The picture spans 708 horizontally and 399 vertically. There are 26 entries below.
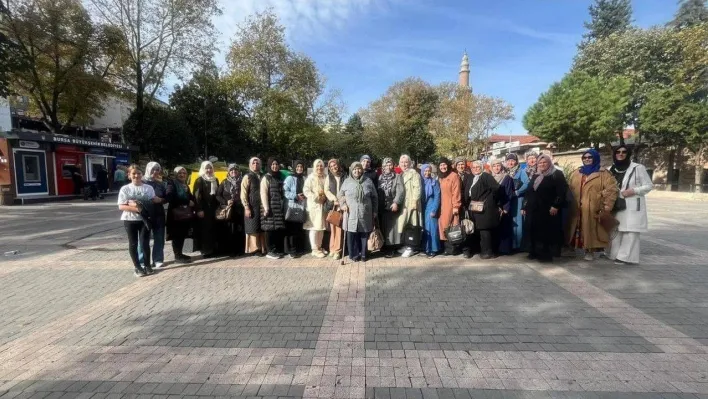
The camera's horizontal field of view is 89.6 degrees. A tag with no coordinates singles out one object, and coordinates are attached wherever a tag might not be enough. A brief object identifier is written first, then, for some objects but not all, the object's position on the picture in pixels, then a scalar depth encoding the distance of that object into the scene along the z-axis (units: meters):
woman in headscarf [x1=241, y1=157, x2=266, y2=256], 6.24
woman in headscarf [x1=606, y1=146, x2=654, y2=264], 5.75
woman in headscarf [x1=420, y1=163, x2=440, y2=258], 6.37
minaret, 73.31
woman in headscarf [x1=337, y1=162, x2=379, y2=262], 6.02
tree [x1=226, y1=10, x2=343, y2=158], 24.67
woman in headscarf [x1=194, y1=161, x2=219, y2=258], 6.38
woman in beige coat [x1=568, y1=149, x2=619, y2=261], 5.80
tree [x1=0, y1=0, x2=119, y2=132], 17.53
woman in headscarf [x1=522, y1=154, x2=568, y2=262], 5.74
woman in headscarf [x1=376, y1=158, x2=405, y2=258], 6.38
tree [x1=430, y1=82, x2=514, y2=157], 34.06
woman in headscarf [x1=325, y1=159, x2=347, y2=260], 6.47
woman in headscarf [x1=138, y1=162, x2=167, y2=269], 5.80
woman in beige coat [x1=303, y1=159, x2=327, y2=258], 6.38
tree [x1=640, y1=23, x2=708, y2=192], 23.84
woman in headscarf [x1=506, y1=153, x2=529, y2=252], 6.34
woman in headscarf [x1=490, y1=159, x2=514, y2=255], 6.14
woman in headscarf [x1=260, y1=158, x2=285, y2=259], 6.21
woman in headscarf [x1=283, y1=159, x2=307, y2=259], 6.41
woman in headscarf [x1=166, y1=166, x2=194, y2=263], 6.11
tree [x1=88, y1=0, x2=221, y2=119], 22.19
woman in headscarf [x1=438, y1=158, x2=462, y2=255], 6.12
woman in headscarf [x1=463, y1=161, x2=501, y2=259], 5.98
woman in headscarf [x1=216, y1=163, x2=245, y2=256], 6.42
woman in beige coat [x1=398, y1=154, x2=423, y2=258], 6.36
